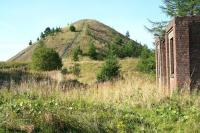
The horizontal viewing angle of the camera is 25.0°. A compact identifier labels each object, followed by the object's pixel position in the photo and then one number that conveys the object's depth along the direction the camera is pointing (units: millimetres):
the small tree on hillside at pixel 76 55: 76594
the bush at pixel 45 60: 51344
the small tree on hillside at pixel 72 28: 121188
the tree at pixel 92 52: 84188
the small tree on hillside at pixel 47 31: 123156
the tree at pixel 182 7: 33469
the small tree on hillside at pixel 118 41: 98131
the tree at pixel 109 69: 41012
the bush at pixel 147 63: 38062
